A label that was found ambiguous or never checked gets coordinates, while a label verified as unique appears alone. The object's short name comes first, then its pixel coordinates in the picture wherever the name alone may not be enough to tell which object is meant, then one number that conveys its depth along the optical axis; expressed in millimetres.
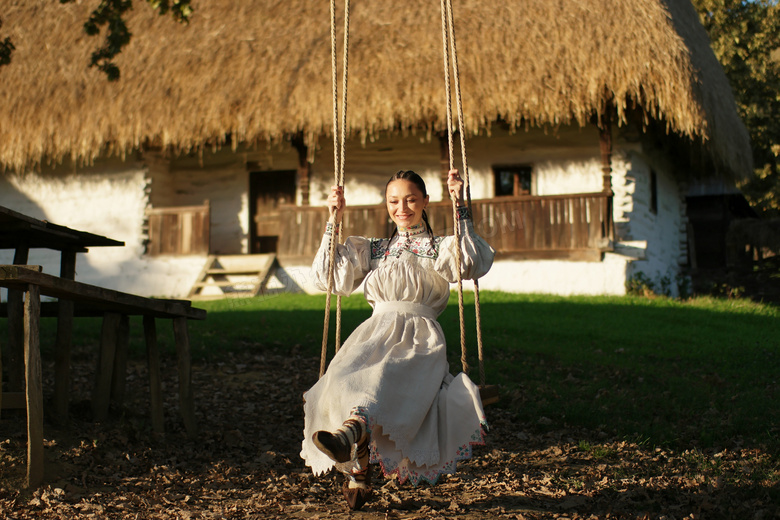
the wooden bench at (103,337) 4121
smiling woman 3447
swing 3703
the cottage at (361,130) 11516
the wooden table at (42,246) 4789
